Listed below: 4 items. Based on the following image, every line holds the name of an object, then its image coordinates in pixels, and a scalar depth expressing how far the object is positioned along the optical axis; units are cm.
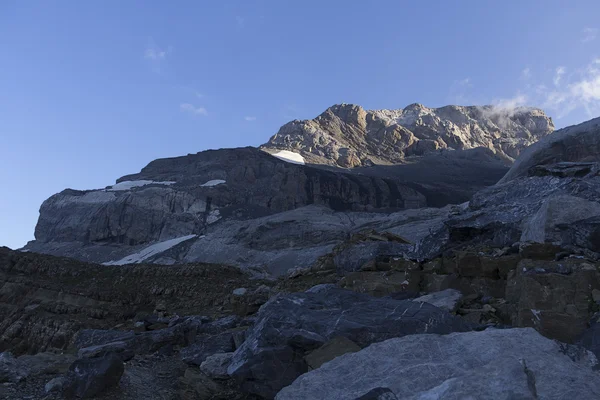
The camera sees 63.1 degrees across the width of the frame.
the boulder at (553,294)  551
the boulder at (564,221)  967
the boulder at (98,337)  995
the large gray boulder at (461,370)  398
